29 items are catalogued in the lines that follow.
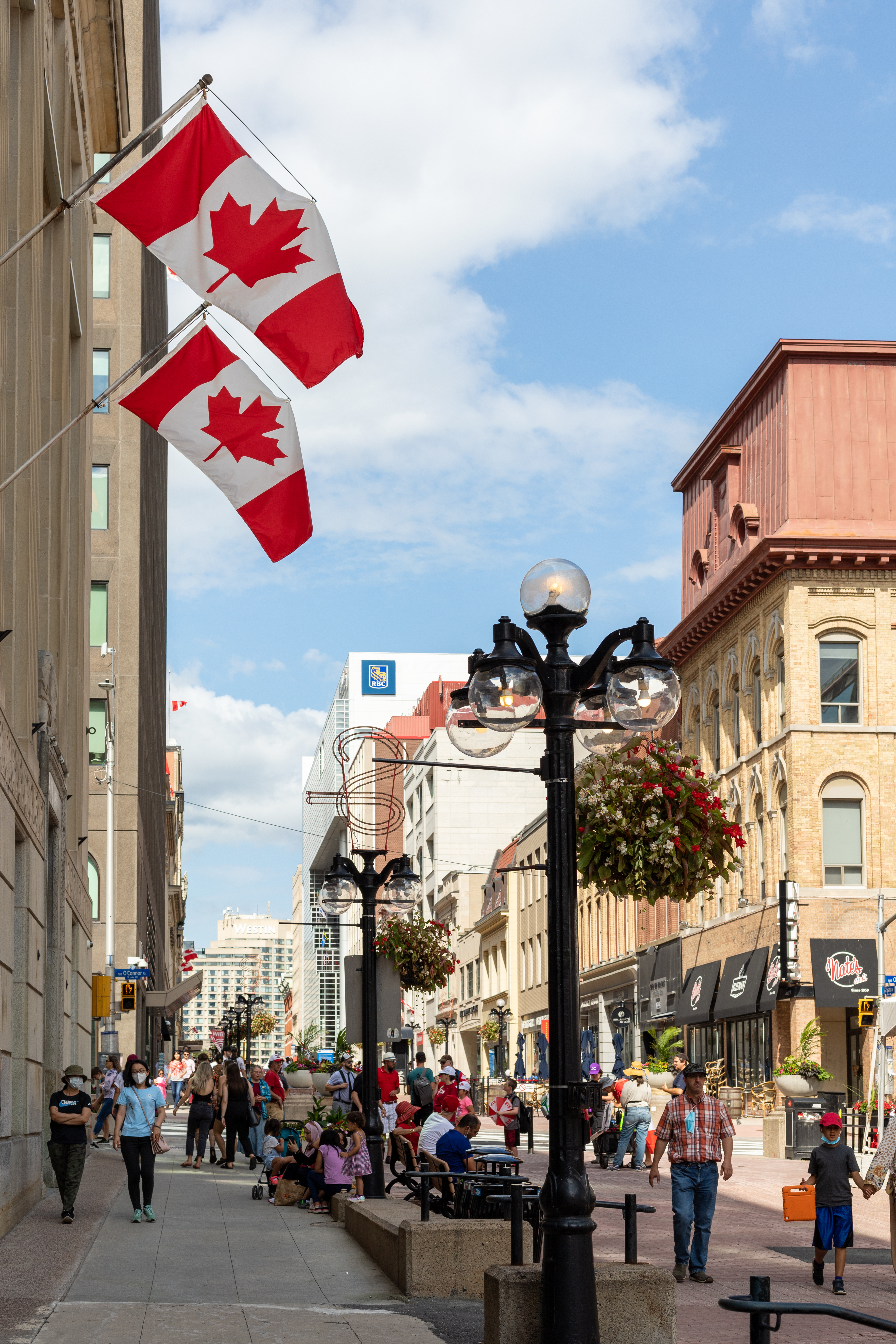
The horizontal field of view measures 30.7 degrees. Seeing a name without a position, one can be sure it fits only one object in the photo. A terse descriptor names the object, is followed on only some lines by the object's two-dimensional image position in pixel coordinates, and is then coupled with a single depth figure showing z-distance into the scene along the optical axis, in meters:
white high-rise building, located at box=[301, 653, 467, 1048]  190.00
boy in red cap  14.71
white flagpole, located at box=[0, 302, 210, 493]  12.12
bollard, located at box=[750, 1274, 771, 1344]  5.52
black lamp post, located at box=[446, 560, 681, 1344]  8.82
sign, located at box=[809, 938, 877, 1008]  45.38
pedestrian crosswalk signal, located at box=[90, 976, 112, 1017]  34.91
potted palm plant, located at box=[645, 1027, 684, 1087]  36.16
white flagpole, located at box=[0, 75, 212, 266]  11.30
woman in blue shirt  17.80
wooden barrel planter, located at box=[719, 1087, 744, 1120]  47.75
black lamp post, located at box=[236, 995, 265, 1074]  84.69
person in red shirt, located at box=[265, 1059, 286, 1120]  30.38
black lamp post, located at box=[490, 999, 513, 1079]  68.06
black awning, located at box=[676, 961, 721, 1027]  53.25
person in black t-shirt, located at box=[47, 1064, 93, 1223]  17.76
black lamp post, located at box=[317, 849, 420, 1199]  18.98
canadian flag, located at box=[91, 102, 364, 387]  11.89
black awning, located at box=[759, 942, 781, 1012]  45.91
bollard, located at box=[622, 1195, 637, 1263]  10.66
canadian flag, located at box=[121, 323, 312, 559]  12.65
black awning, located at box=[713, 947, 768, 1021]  47.75
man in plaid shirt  14.75
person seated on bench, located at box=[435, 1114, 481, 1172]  17.05
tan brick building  46.72
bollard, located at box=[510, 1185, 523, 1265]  10.03
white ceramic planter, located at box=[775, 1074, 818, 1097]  32.66
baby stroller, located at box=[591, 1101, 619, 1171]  29.88
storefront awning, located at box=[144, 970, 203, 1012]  57.16
